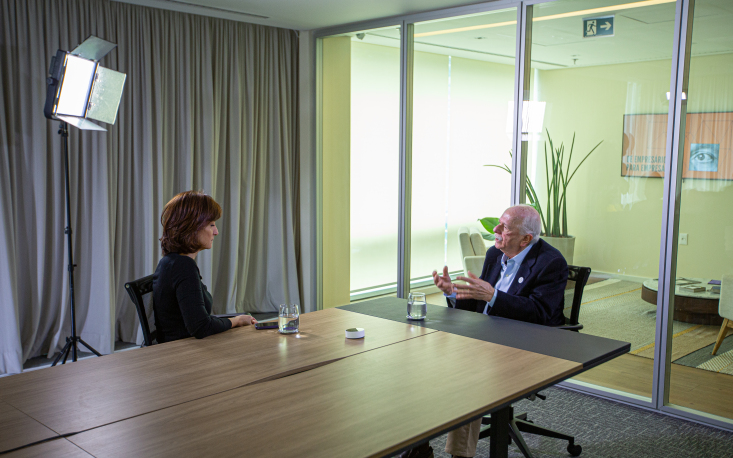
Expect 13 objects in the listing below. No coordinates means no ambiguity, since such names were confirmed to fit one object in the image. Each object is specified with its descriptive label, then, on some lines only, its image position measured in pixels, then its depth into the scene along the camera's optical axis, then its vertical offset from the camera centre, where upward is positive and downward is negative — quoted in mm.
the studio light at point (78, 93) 3688 +446
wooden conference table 1526 -700
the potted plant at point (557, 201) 4043 -232
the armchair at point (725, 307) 3373 -776
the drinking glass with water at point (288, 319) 2559 -652
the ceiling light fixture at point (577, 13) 3577 +992
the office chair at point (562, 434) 2977 -1338
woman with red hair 2500 -477
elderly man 2639 -585
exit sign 3762 +890
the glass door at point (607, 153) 3646 +97
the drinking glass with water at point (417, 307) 2797 -653
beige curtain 4137 -12
